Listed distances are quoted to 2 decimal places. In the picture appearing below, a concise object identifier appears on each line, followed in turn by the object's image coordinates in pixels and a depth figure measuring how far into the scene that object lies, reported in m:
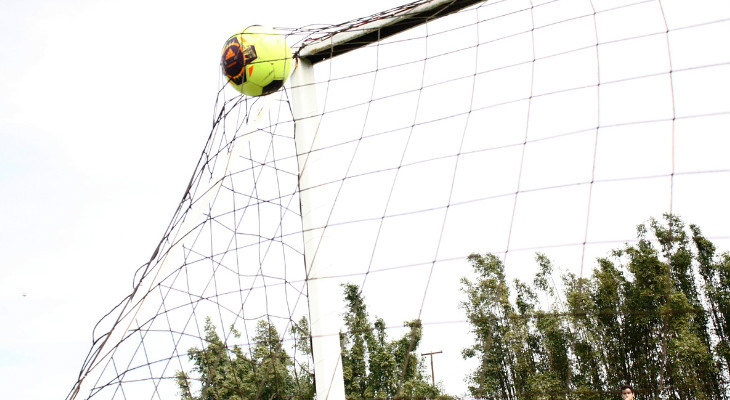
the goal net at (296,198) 3.27
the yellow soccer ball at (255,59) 3.48
